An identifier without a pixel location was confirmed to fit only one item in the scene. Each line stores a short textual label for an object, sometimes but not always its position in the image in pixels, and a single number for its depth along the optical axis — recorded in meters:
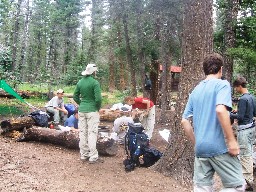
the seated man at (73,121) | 9.35
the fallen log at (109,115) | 13.86
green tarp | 13.09
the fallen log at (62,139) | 7.99
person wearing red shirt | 8.98
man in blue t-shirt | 3.17
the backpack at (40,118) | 9.99
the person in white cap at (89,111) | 7.02
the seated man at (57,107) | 11.61
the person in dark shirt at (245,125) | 5.87
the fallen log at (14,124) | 9.59
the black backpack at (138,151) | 6.77
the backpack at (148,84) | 16.92
